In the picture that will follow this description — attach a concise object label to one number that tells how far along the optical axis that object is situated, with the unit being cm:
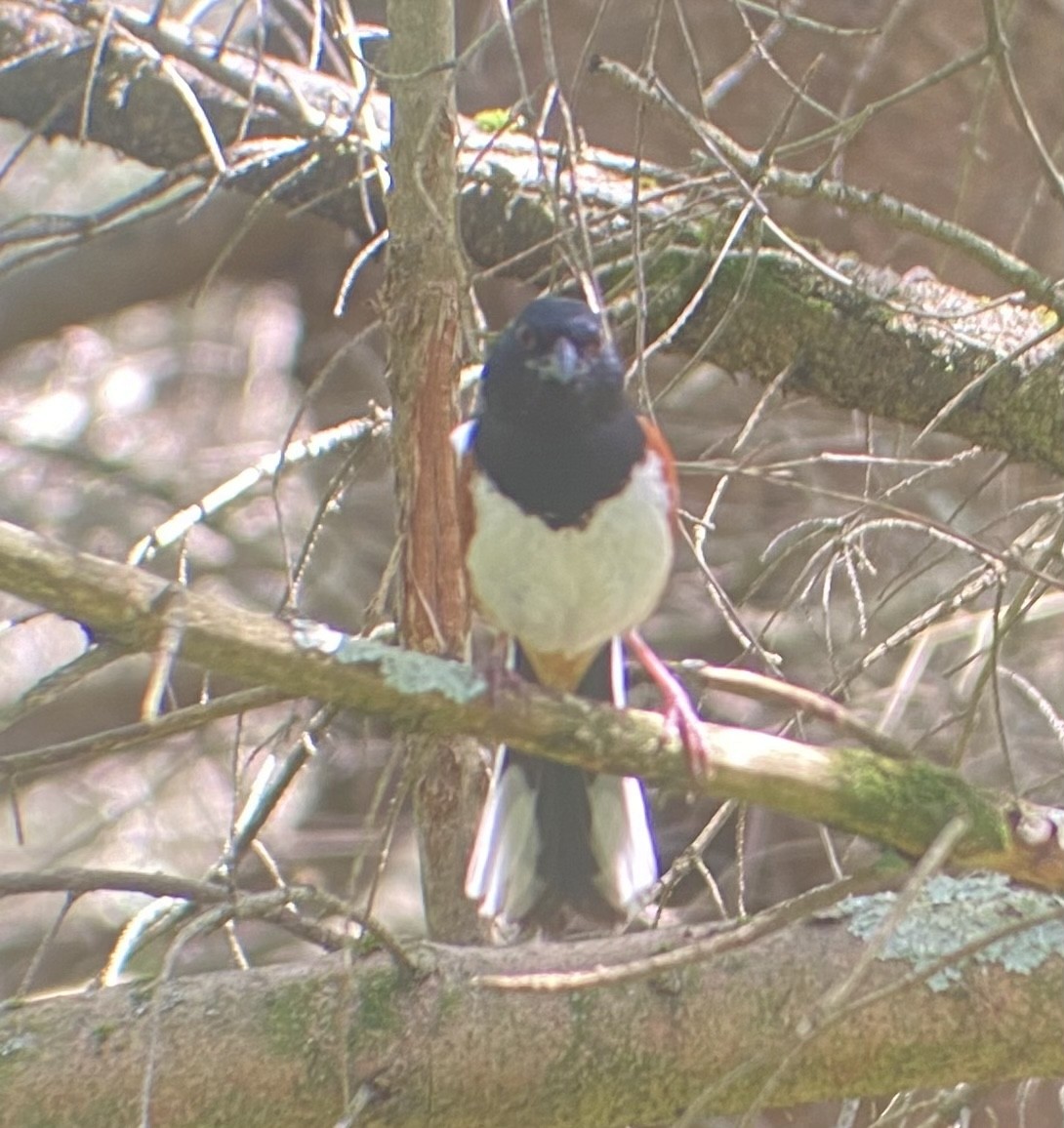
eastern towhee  577
